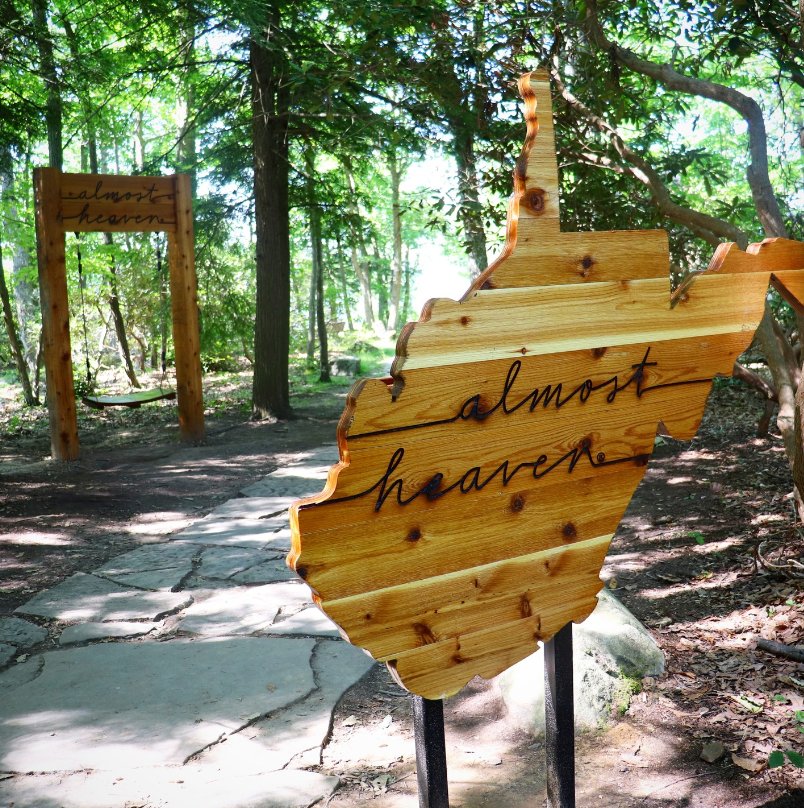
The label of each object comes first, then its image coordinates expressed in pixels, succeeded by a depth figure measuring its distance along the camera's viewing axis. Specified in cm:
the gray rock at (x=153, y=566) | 445
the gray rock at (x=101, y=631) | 370
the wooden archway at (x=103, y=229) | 739
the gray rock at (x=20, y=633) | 368
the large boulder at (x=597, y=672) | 301
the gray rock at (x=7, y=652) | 350
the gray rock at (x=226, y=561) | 456
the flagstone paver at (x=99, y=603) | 396
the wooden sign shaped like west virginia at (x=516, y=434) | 171
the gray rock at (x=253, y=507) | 577
